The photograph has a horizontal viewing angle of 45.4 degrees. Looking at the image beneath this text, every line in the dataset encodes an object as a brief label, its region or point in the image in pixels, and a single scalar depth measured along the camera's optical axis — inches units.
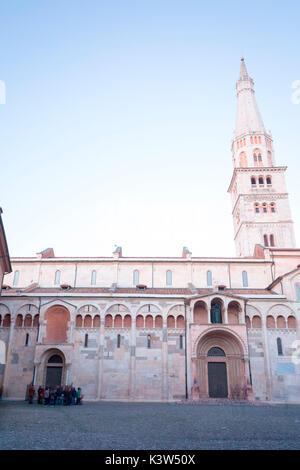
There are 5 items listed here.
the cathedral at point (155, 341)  1264.8
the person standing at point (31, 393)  1112.8
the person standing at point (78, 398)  1122.9
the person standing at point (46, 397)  1071.0
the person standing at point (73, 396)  1118.4
